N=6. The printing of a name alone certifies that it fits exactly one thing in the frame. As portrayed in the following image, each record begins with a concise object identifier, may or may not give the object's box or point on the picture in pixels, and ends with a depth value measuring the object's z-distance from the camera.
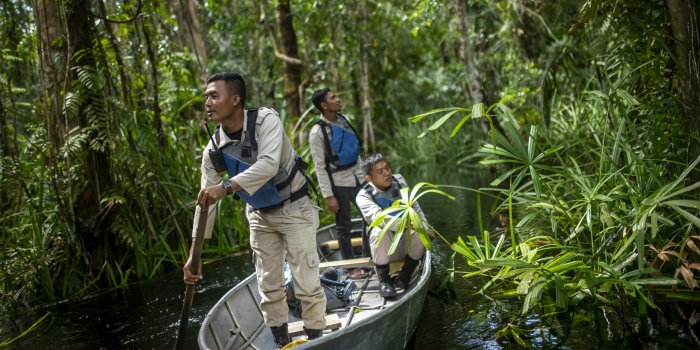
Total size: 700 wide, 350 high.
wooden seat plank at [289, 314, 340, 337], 4.21
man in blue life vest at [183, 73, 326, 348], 3.63
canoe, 3.43
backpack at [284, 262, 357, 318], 4.81
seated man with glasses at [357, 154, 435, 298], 4.84
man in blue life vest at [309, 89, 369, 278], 5.77
